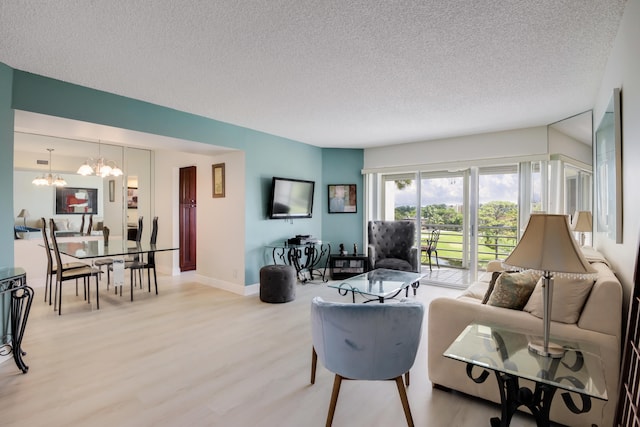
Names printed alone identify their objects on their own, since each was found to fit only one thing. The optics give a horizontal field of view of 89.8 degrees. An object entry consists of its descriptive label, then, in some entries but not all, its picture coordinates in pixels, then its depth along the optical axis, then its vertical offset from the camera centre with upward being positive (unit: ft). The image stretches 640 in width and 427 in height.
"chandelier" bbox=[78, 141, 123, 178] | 15.49 +2.12
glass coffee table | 10.47 -2.50
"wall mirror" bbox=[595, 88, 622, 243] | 6.71 +1.00
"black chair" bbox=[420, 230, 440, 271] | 19.65 -1.91
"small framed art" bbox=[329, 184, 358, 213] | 20.43 +0.97
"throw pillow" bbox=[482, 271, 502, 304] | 7.58 -1.74
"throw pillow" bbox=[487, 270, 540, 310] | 7.07 -1.73
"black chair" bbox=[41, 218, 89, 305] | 13.75 -2.35
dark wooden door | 20.31 -0.32
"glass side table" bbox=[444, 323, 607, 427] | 4.50 -2.33
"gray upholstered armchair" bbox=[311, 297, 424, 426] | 5.85 -2.35
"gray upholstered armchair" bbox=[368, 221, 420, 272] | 16.92 -1.63
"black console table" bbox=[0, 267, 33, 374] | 8.04 -2.50
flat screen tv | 16.84 +0.84
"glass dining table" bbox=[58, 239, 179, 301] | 13.48 -1.67
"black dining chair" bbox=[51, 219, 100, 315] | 12.87 -2.53
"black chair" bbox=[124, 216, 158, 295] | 15.42 -2.51
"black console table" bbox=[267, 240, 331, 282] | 17.38 -2.55
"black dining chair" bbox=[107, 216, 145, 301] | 15.72 -2.39
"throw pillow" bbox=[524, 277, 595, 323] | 6.23 -1.65
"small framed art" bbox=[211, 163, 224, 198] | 16.74 +1.81
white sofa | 5.75 -2.30
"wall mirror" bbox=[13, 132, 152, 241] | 17.25 +2.15
